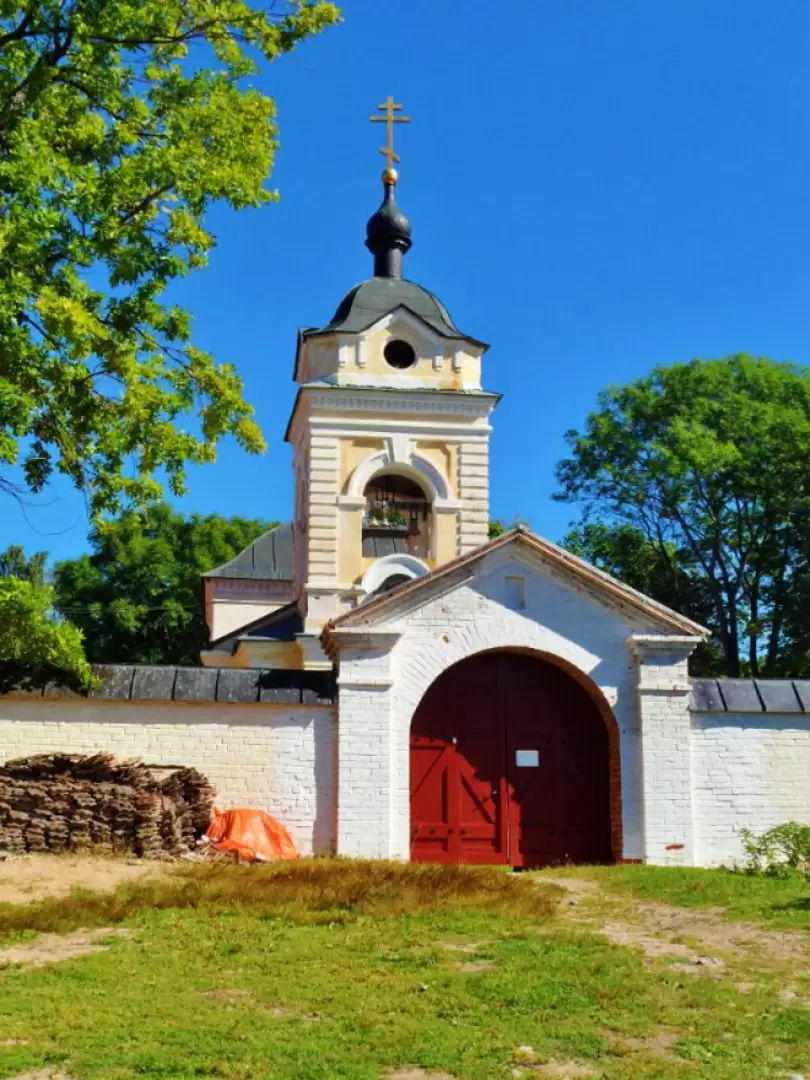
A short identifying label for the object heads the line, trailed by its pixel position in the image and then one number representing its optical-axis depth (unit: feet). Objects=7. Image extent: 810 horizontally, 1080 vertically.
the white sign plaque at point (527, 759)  46.60
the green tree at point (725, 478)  99.66
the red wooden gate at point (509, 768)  45.80
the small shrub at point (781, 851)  41.39
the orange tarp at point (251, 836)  41.70
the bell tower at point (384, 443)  68.74
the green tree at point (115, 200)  34.32
